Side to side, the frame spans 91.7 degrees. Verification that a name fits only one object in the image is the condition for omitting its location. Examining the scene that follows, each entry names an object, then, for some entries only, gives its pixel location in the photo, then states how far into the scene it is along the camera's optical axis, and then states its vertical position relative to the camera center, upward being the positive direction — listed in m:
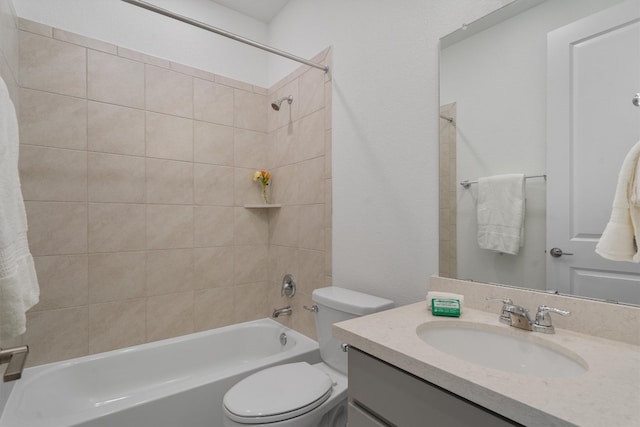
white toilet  1.14 -0.72
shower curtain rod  1.30 +0.87
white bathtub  1.30 -0.87
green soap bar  1.01 -0.31
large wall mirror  0.84 +0.26
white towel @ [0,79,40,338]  0.64 -0.07
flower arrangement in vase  2.29 +0.26
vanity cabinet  0.62 -0.43
